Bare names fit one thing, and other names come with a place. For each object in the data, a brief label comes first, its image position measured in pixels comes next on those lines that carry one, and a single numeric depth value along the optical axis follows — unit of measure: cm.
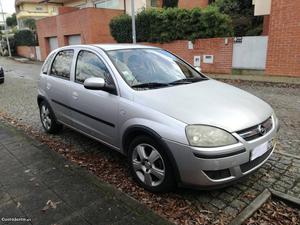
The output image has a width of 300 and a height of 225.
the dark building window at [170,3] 2028
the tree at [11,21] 6406
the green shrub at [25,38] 3144
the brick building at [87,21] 1927
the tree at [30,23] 4233
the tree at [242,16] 1412
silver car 271
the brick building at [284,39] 945
